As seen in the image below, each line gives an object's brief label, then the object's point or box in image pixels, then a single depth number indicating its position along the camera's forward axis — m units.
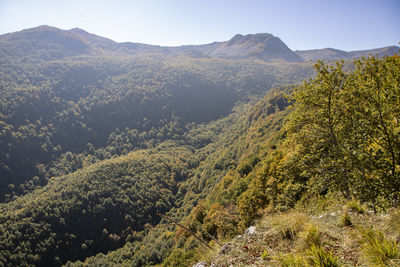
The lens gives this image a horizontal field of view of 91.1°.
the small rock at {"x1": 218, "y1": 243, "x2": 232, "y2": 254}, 6.36
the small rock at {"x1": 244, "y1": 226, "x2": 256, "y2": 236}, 7.17
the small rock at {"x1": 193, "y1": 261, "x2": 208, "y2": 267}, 6.49
